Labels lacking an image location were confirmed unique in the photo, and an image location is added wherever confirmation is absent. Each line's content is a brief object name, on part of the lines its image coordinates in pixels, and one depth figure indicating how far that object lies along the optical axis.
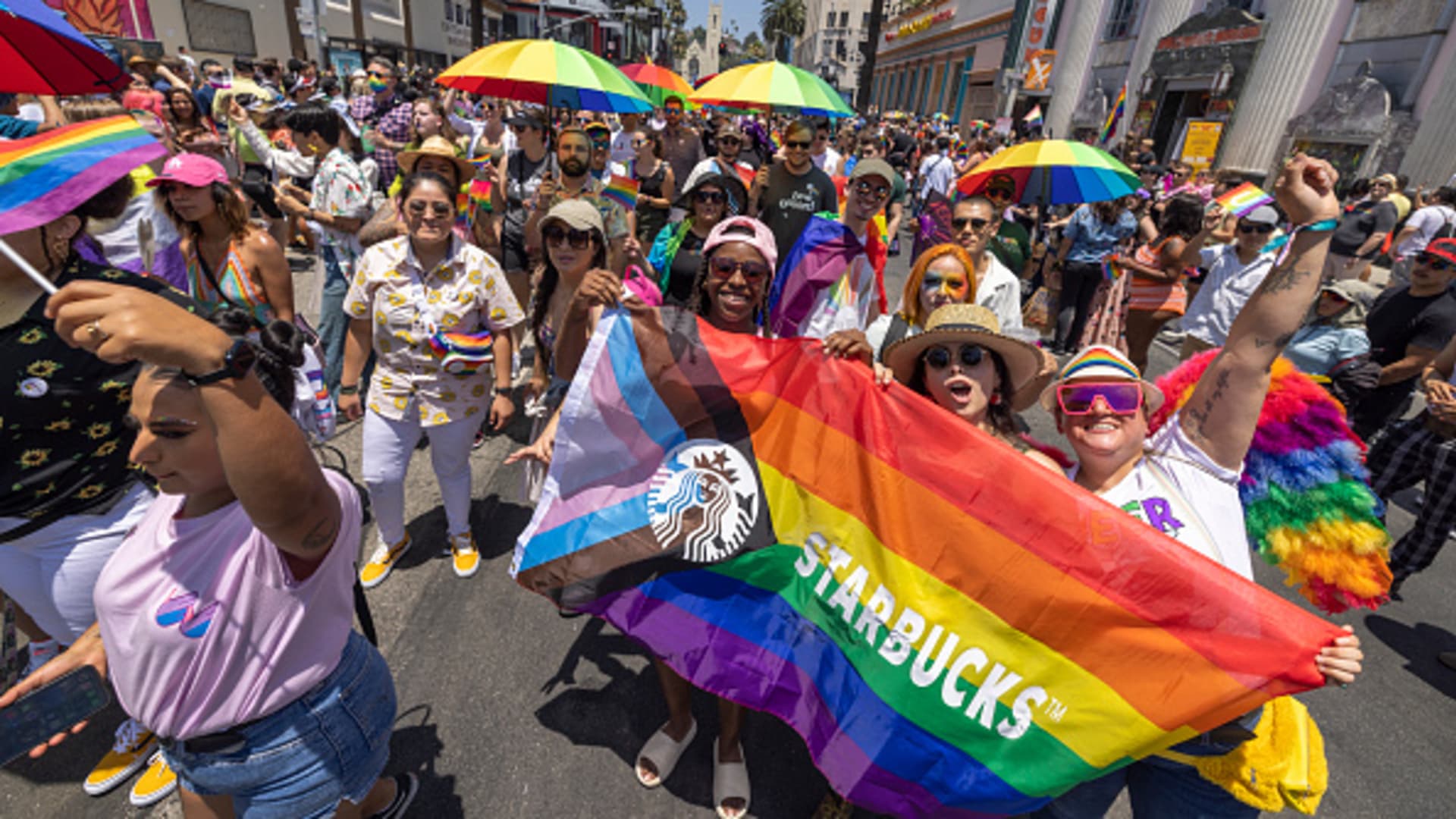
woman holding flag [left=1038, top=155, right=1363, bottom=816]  1.86
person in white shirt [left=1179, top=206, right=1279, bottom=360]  4.96
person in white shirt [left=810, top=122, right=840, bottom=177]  9.12
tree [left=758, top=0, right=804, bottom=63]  90.75
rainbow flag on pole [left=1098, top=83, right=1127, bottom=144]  13.41
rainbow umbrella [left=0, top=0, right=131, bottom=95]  2.18
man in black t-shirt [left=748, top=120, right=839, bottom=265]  5.45
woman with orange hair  3.31
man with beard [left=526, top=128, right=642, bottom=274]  5.35
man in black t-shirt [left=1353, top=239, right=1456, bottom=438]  4.42
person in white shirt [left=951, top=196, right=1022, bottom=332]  4.04
